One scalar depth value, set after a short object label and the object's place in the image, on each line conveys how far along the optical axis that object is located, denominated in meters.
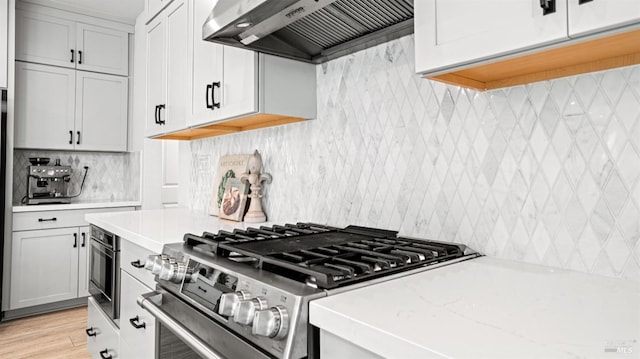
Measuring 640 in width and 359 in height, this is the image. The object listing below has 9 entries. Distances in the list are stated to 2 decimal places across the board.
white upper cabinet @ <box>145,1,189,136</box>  2.31
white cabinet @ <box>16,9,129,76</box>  3.41
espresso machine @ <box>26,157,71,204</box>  3.44
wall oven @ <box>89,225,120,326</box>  1.99
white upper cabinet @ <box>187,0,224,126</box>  1.97
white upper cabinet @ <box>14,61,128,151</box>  3.41
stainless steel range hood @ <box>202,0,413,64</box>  1.33
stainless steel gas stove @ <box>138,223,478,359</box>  0.81
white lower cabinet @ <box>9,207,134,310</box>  3.19
